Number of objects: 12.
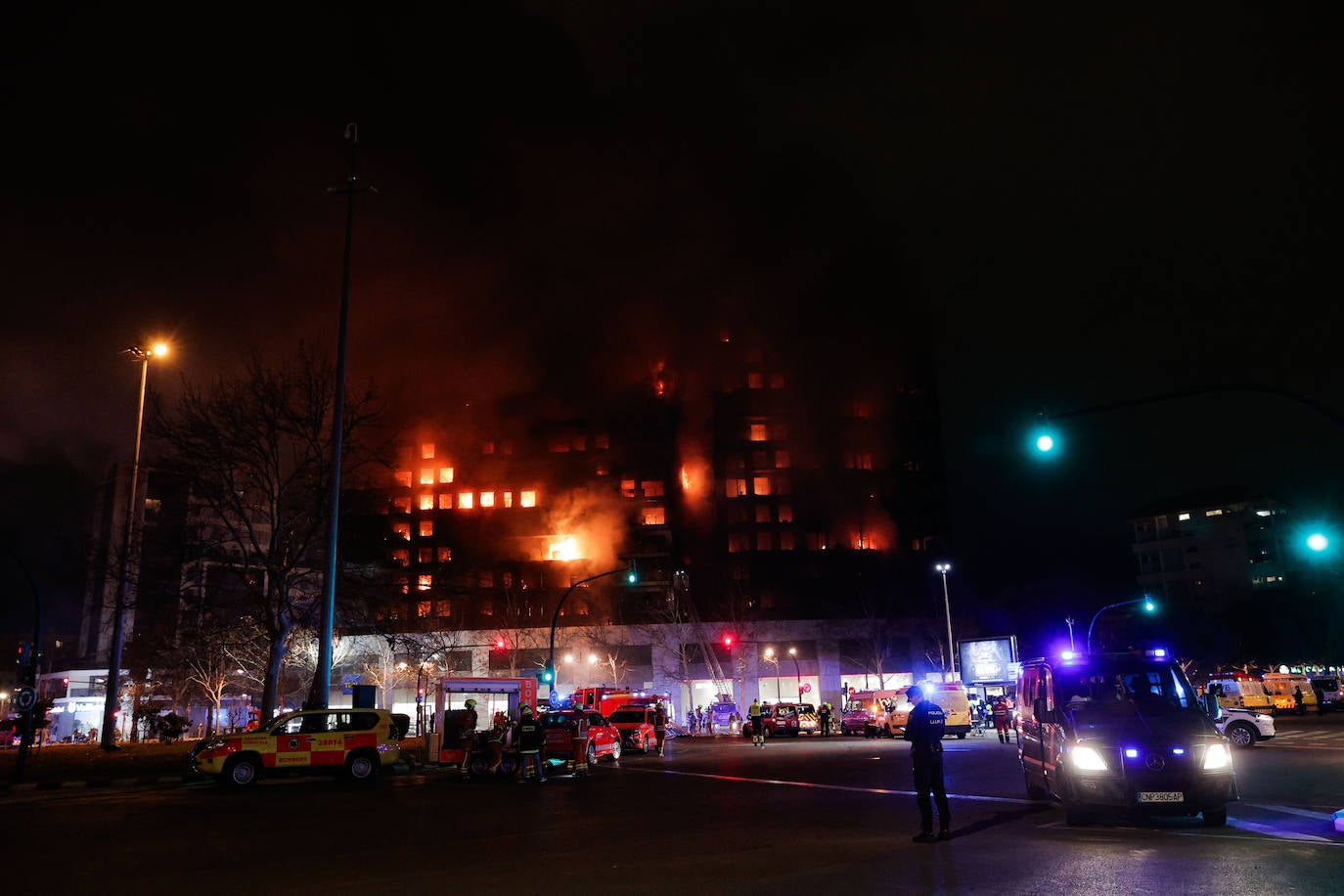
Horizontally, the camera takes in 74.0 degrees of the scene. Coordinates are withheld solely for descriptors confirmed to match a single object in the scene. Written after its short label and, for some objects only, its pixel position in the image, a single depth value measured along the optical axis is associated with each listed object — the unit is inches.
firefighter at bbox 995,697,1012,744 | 1114.1
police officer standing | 390.3
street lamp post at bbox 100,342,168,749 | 1218.0
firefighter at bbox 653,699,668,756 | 1220.5
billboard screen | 1482.5
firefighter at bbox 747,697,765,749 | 1282.0
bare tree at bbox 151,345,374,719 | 1123.3
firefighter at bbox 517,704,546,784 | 784.9
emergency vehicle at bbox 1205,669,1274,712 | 1322.6
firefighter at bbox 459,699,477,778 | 857.5
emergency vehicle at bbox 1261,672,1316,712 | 1649.9
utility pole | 898.7
